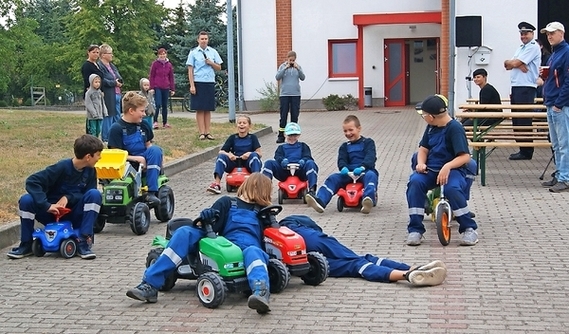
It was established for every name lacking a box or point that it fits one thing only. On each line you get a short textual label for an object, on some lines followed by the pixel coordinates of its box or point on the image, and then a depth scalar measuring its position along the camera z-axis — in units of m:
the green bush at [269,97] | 34.18
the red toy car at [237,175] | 13.40
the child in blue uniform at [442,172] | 9.50
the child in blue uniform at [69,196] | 8.89
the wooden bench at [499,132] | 13.73
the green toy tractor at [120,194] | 10.24
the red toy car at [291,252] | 7.59
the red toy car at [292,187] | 12.49
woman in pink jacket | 24.45
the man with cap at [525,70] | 16.23
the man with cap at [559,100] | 12.77
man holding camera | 20.53
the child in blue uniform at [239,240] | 7.02
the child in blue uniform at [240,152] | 13.26
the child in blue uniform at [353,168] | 11.46
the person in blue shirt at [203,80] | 19.67
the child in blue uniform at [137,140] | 10.85
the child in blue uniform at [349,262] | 7.85
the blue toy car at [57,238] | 9.09
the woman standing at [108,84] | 18.17
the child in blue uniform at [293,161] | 12.45
